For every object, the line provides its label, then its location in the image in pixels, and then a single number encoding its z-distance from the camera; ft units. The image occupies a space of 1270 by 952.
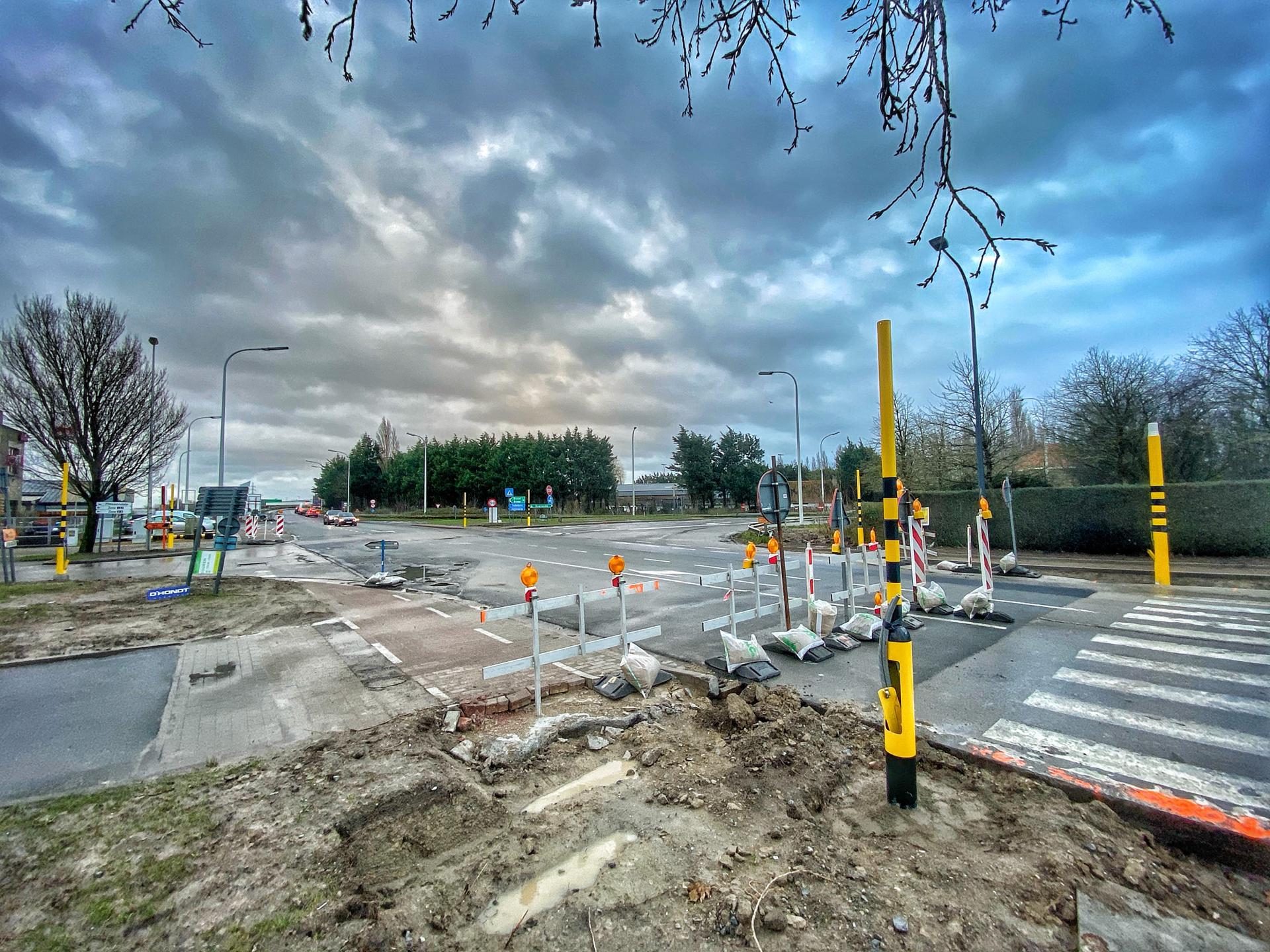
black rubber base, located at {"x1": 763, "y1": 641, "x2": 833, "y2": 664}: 21.74
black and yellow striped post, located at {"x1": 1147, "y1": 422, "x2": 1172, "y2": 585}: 40.11
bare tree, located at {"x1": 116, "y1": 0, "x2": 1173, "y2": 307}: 7.64
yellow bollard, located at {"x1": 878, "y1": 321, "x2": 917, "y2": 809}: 10.78
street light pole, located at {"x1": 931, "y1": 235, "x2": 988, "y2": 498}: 53.57
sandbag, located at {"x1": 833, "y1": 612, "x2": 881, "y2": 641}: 24.02
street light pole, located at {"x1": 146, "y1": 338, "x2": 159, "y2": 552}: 81.59
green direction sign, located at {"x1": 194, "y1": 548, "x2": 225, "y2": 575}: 40.09
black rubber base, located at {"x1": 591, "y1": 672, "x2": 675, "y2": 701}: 17.88
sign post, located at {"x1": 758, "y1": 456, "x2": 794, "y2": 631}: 22.54
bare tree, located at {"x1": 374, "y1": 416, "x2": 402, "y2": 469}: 311.88
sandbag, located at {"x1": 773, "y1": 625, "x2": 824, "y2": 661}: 21.83
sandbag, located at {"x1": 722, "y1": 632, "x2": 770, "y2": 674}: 19.94
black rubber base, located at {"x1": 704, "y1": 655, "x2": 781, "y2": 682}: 19.30
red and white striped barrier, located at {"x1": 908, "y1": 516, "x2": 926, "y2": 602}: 33.22
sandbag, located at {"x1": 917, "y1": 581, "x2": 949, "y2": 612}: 29.78
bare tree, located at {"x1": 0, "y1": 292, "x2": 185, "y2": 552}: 69.26
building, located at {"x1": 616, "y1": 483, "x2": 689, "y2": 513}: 296.30
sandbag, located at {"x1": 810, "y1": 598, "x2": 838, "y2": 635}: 23.80
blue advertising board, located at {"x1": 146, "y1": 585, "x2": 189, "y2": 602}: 37.22
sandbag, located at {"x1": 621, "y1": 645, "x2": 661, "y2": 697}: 18.11
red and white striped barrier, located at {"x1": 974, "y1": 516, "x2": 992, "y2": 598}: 35.55
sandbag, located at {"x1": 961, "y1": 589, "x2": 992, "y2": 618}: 28.58
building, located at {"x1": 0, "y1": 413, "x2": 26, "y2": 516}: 121.35
